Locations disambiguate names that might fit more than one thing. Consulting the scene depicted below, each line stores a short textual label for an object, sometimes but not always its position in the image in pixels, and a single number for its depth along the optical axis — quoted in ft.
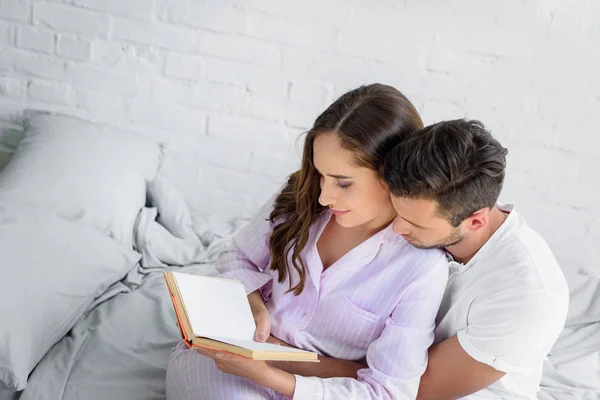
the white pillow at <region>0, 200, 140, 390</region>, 5.14
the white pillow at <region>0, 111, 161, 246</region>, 6.82
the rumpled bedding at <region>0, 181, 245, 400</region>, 5.16
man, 4.30
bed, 5.28
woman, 4.58
